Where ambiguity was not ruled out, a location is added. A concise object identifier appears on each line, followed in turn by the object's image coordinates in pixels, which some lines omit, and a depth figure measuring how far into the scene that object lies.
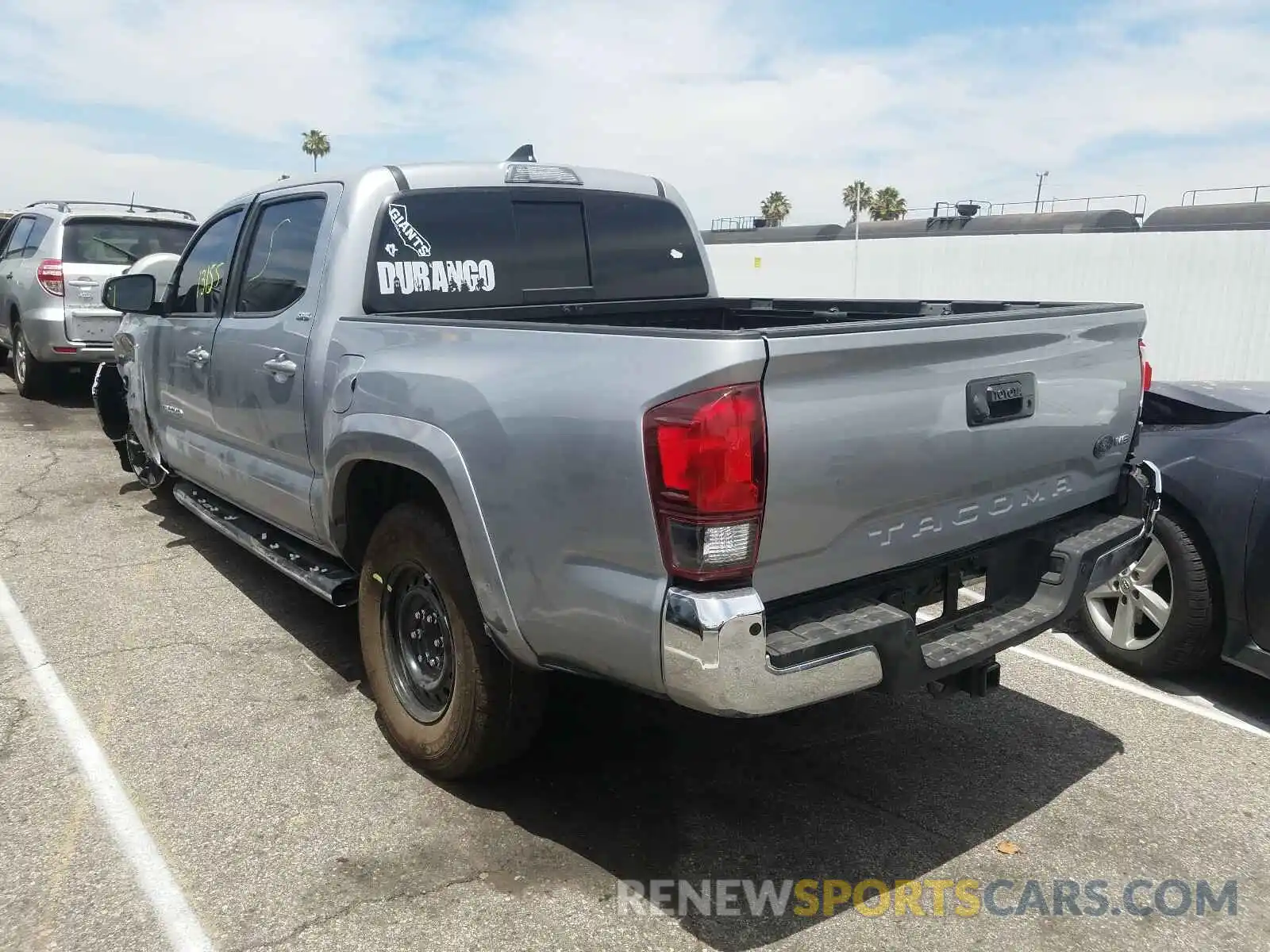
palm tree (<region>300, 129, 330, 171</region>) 77.81
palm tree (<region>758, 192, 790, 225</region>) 80.50
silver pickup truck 2.36
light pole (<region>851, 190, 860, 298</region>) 19.56
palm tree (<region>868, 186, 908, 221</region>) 66.19
